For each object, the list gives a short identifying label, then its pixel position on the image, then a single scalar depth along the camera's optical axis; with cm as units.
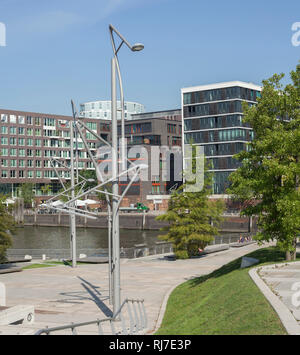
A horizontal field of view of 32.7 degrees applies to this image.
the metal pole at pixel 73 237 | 3797
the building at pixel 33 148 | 13275
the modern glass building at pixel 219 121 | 10525
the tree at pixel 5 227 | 3656
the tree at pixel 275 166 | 2295
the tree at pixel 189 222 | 4356
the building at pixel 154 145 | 12250
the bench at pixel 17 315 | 1669
